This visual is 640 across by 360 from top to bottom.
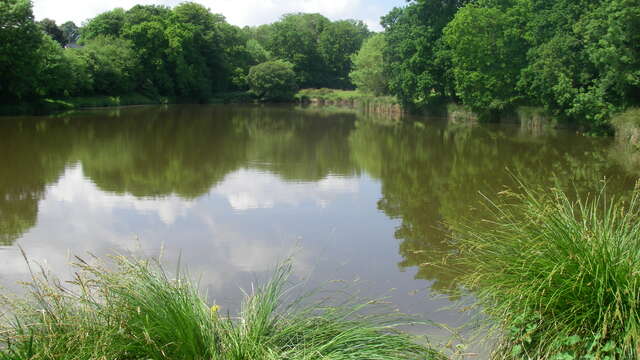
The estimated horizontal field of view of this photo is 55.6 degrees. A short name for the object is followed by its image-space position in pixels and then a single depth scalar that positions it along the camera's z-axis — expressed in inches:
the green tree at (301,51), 2979.8
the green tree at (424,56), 1449.3
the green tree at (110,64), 1798.7
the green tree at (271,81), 2513.5
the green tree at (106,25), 2177.7
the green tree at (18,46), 1259.8
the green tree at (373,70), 1884.8
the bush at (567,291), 123.3
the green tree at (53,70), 1403.8
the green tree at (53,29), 2748.5
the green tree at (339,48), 3080.7
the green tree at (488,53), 1242.6
